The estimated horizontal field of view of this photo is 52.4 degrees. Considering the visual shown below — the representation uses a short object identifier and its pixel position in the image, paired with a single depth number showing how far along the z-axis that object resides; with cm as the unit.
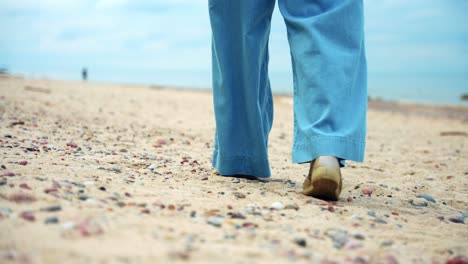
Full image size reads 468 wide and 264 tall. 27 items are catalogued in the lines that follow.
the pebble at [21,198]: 167
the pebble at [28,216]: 149
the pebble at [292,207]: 199
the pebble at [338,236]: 159
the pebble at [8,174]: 199
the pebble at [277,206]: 198
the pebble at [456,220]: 210
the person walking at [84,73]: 2918
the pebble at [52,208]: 159
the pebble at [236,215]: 180
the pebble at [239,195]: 216
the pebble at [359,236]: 167
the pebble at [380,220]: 191
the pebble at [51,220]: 148
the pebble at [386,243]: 163
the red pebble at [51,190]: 179
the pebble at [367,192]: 254
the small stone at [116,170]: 243
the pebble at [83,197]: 178
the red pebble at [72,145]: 311
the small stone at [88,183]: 199
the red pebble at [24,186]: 180
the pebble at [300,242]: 156
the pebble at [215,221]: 169
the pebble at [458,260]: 154
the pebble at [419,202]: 240
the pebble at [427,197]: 252
